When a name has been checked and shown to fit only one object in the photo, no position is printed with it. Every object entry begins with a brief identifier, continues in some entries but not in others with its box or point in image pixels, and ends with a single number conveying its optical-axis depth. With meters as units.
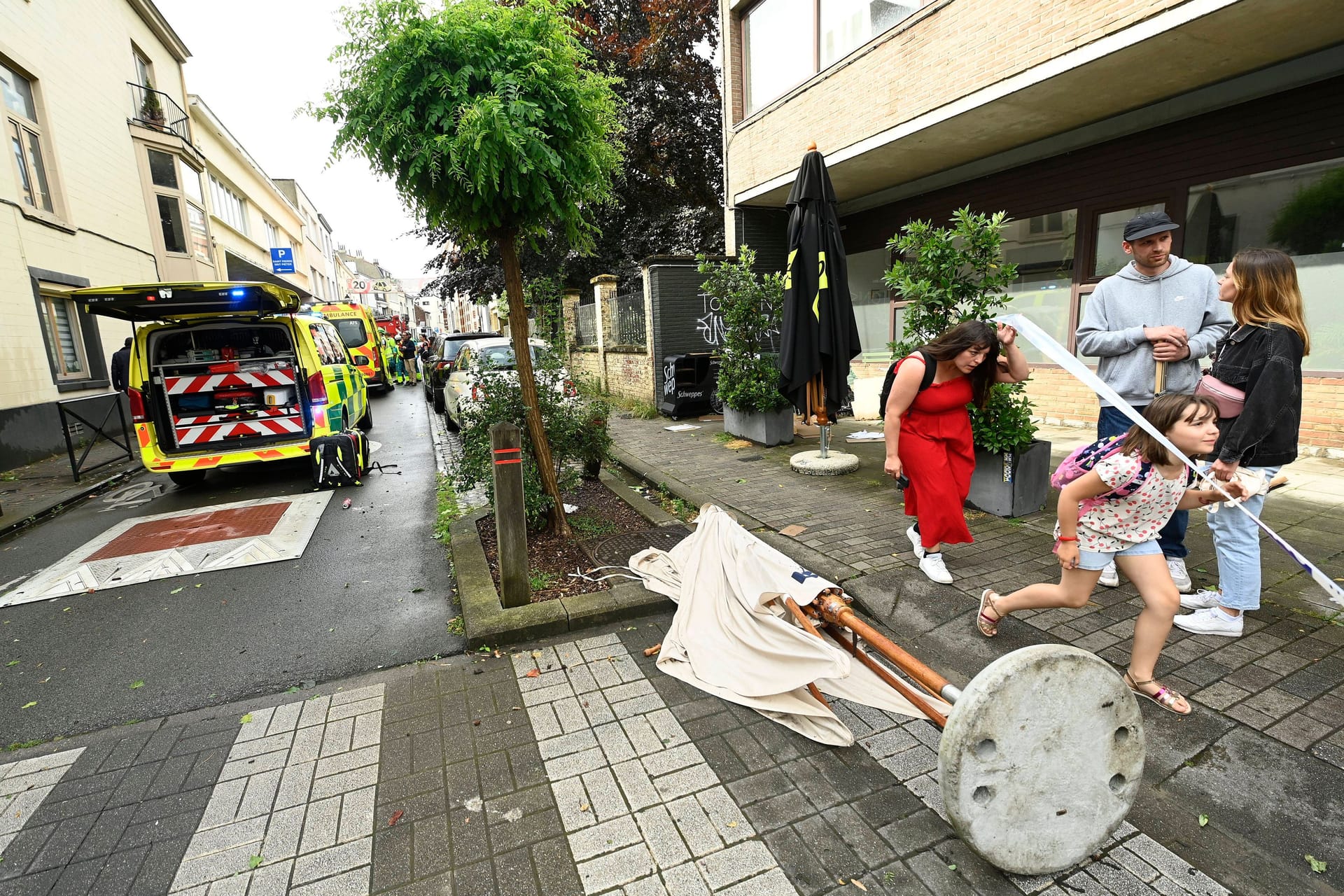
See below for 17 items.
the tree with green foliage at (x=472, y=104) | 3.71
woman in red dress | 3.69
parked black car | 13.93
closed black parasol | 6.30
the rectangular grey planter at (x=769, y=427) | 8.24
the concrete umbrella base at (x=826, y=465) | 6.63
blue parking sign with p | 23.66
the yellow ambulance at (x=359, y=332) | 16.30
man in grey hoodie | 3.38
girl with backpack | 2.48
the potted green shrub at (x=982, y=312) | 4.88
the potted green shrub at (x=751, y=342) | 8.12
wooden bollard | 3.73
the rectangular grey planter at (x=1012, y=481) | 4.99
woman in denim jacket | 2.88
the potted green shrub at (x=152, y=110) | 15.30
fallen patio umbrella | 1.73
